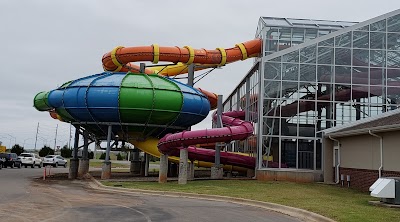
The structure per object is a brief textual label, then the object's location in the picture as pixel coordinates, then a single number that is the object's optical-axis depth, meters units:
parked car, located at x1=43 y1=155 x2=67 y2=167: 52.69
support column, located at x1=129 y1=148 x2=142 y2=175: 39.72
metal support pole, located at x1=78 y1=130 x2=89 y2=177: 32.34
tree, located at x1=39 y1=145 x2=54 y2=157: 81.92
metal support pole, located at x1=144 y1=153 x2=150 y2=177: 35.53
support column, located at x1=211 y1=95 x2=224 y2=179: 29.28
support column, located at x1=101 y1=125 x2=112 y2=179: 28.45
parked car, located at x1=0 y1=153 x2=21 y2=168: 44.79
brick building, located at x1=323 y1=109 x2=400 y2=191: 19.20
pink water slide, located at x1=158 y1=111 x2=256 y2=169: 24.66
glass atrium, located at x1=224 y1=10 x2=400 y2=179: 27.80
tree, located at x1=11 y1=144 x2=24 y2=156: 70.78
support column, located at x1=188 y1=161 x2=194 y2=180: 29.51
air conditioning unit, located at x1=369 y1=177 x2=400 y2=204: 14.87
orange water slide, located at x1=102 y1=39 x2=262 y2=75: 32.56
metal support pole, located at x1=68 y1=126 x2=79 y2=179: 32.06
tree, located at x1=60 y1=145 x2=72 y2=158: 85.53
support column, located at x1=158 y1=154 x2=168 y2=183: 25.72
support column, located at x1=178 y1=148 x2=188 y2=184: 24.28
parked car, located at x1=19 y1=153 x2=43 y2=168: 48.38
